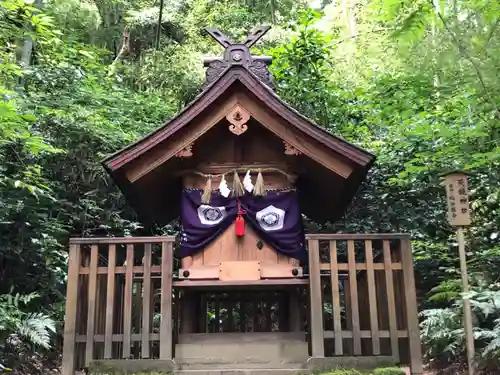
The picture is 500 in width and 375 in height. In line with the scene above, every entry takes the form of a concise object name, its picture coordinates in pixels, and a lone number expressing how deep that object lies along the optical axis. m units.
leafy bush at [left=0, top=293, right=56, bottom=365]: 6.08
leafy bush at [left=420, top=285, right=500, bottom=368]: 5.82
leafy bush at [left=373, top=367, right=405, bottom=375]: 4.97
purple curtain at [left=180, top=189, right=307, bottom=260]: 6.35
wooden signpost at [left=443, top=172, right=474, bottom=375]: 5.82
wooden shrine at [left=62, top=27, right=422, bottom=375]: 5.32
